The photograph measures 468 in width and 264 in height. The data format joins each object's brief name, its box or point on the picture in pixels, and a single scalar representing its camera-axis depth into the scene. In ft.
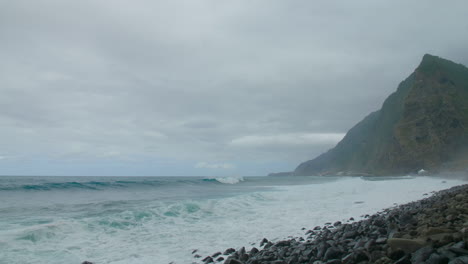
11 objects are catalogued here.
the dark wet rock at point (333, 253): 23.40
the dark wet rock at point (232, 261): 25.21
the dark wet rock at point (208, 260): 29.17
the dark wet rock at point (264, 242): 34.37
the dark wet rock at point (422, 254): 16.70
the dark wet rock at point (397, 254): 18.51
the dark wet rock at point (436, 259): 15.65
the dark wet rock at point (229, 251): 31.41
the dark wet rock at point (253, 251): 29.84
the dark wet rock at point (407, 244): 18.62
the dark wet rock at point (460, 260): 14.64
